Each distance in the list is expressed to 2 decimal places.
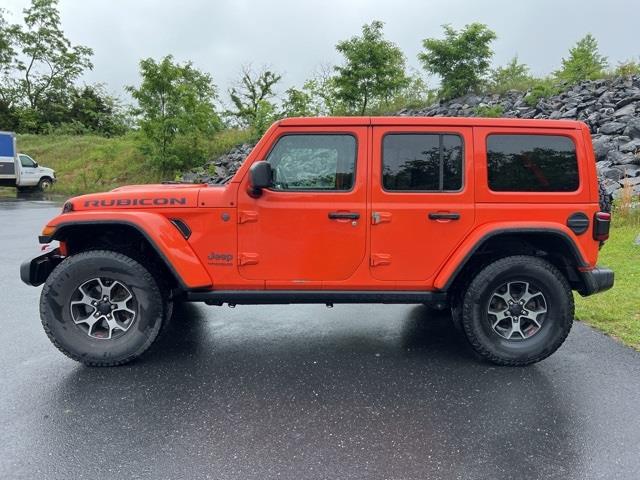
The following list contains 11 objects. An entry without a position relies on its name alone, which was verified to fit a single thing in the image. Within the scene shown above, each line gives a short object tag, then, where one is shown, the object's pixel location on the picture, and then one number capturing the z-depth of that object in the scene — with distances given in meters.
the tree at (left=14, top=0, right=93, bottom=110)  38.00
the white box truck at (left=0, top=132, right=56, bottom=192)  20.30
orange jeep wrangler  3.67
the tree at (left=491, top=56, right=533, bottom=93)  19.42
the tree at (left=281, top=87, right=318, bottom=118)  22.41
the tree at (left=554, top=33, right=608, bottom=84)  17.97
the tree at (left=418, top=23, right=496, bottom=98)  19.42
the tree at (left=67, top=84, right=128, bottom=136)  38.88
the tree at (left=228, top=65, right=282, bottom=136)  25.90
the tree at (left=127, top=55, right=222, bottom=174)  19.73
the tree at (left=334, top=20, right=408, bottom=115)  19.77
